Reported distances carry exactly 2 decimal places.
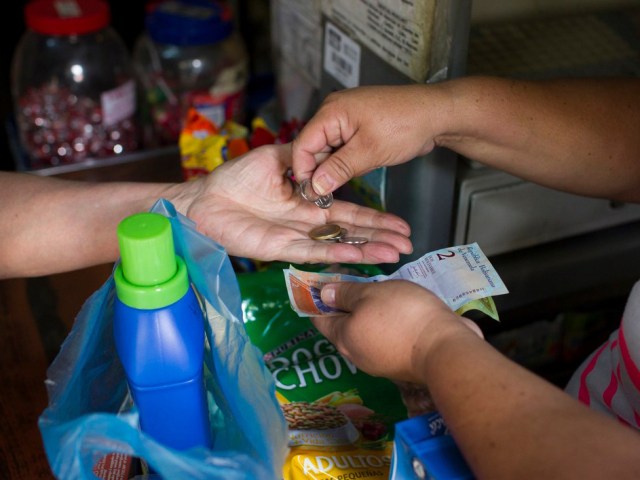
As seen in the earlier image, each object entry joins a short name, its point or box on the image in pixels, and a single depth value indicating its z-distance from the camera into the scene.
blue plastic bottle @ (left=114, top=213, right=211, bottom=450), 0.68
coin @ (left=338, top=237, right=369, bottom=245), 0.98
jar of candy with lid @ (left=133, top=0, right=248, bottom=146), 1.52
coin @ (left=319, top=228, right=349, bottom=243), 0.99
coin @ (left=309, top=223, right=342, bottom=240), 1.00
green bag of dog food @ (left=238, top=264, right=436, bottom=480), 0.83
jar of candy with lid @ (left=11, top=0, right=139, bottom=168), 1.49
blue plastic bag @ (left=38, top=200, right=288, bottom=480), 0.71
